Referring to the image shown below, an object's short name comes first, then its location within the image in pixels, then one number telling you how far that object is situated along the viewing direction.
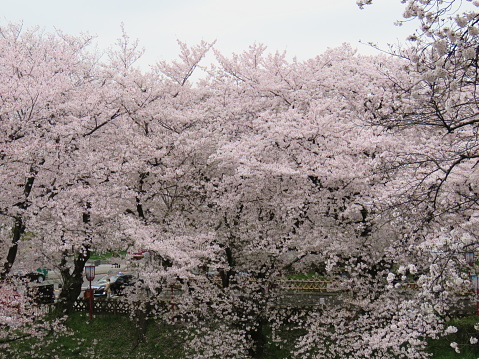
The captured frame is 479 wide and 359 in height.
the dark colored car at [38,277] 31.24
